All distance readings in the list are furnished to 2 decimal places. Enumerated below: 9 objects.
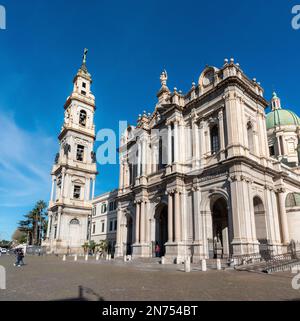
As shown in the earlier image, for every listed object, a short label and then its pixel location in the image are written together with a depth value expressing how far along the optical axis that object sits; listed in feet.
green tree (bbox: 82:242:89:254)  146.24
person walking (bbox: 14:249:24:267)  72.64
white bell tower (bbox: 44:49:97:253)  156.56
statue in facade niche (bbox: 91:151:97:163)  181.57
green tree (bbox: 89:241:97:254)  143.17
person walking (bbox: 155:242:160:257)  93.96
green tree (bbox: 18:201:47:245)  249.28
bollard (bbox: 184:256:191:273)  57.00
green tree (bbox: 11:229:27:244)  411.95
